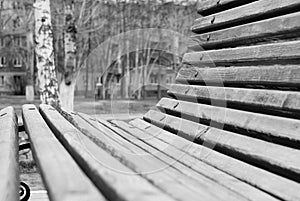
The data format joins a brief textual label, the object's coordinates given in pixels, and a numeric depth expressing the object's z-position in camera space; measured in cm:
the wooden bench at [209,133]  85
